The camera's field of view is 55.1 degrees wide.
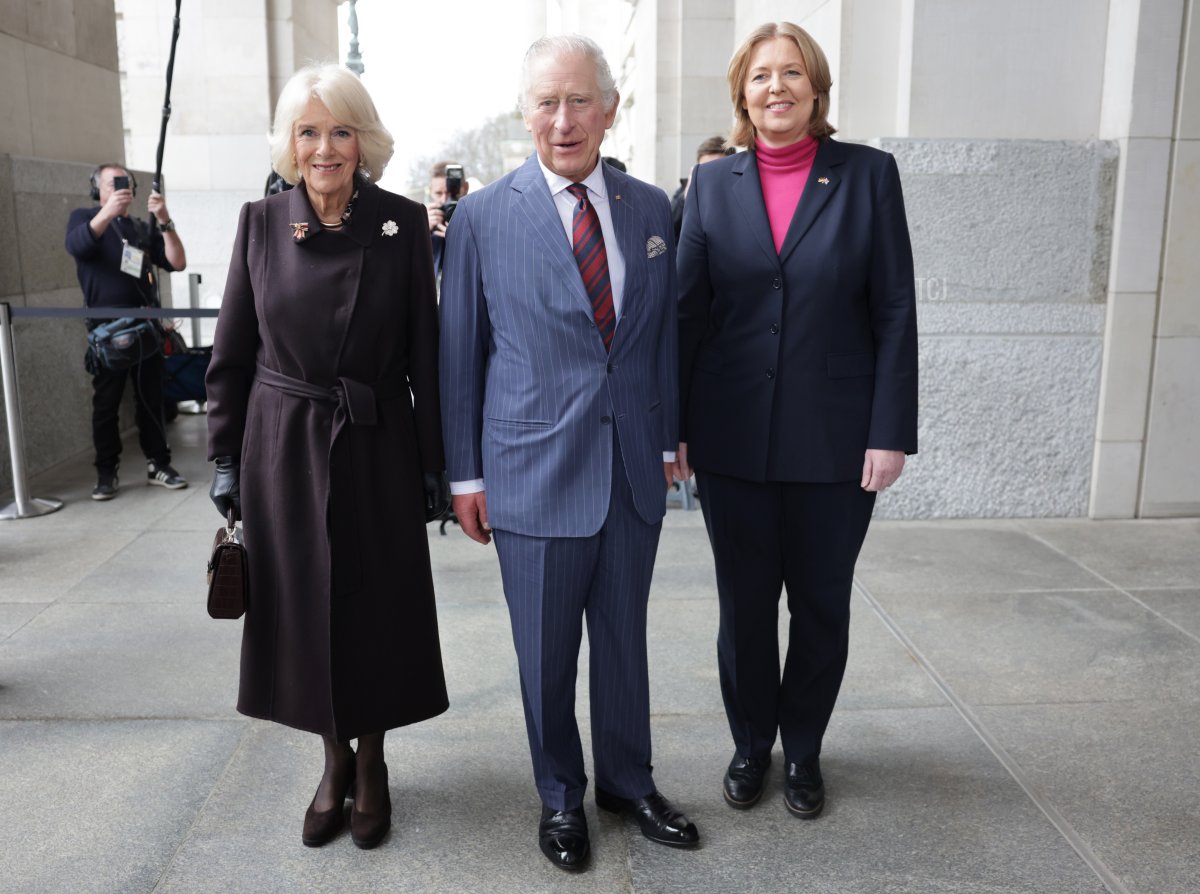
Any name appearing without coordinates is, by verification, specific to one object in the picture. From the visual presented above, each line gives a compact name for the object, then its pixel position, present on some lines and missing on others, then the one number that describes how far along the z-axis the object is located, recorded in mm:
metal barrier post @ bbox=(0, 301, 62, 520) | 6387
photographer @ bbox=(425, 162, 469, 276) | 6371
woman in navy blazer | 3098
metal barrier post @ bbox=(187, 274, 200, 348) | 9530
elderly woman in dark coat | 2949
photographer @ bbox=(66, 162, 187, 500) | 7086
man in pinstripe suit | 2854
